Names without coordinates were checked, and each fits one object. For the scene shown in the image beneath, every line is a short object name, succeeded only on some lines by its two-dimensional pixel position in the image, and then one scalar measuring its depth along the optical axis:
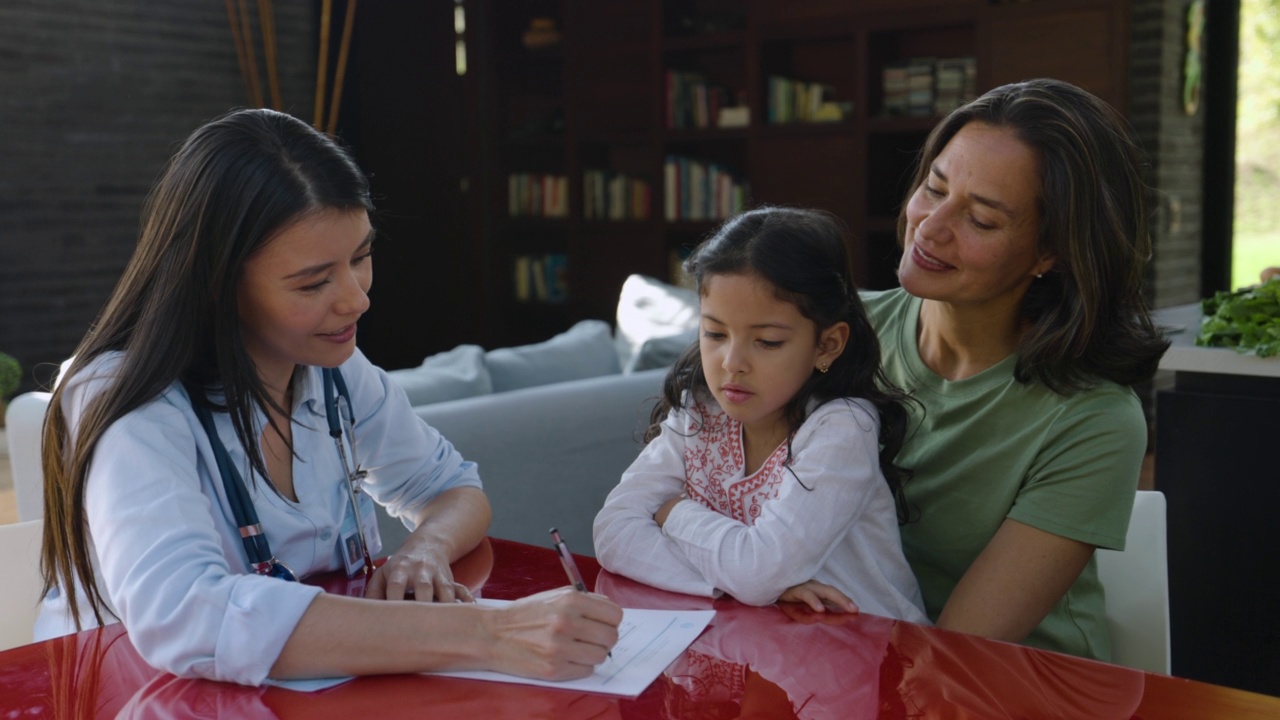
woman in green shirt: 1.52
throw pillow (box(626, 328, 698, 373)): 3.51
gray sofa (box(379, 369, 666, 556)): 2.88
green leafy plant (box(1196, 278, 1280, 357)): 2.27
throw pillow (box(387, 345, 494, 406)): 2.95
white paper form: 1.10
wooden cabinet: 5.32
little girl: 1.39
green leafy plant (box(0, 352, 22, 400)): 5.11
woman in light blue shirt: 1.12
